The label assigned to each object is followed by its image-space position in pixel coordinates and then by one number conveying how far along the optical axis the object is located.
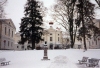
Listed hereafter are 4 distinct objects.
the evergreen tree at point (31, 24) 22.05
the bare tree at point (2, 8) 13.04
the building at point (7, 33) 22.83
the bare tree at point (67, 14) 20.52
